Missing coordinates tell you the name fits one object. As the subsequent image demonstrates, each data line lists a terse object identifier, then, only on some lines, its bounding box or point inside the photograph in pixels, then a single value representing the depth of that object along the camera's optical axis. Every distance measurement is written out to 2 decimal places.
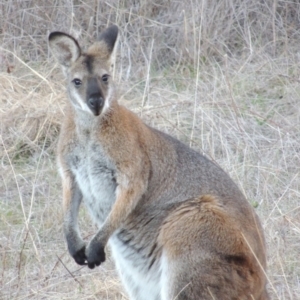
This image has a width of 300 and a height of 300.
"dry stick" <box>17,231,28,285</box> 11.48
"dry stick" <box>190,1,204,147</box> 15.12
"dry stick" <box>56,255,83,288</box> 11.37
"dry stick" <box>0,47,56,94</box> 16.61
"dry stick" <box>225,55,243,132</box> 15.48
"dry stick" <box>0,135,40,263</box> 11.96
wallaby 9.51
